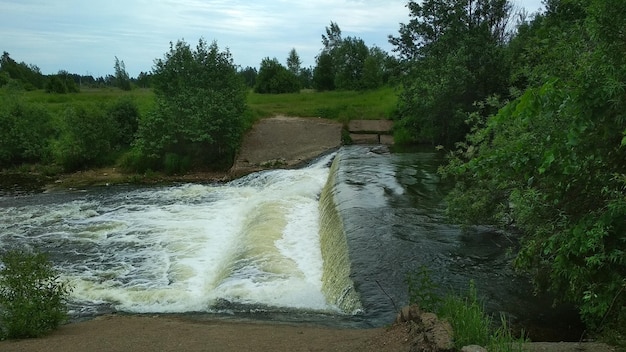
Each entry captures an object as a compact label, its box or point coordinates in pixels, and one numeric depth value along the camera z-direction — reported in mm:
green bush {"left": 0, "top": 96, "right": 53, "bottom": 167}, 24078
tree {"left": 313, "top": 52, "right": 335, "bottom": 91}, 43781
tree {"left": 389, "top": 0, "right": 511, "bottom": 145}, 19750
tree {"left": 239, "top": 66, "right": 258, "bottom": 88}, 77881
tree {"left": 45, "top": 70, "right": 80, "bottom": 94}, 43281
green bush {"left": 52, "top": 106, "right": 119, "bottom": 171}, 22703
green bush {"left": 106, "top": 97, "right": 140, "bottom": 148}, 25094
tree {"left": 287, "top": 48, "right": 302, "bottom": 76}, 62031
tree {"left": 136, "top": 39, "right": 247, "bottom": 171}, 22188
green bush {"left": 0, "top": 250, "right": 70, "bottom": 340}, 6191
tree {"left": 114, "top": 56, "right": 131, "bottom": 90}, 61719
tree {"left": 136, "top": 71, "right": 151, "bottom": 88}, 64075
